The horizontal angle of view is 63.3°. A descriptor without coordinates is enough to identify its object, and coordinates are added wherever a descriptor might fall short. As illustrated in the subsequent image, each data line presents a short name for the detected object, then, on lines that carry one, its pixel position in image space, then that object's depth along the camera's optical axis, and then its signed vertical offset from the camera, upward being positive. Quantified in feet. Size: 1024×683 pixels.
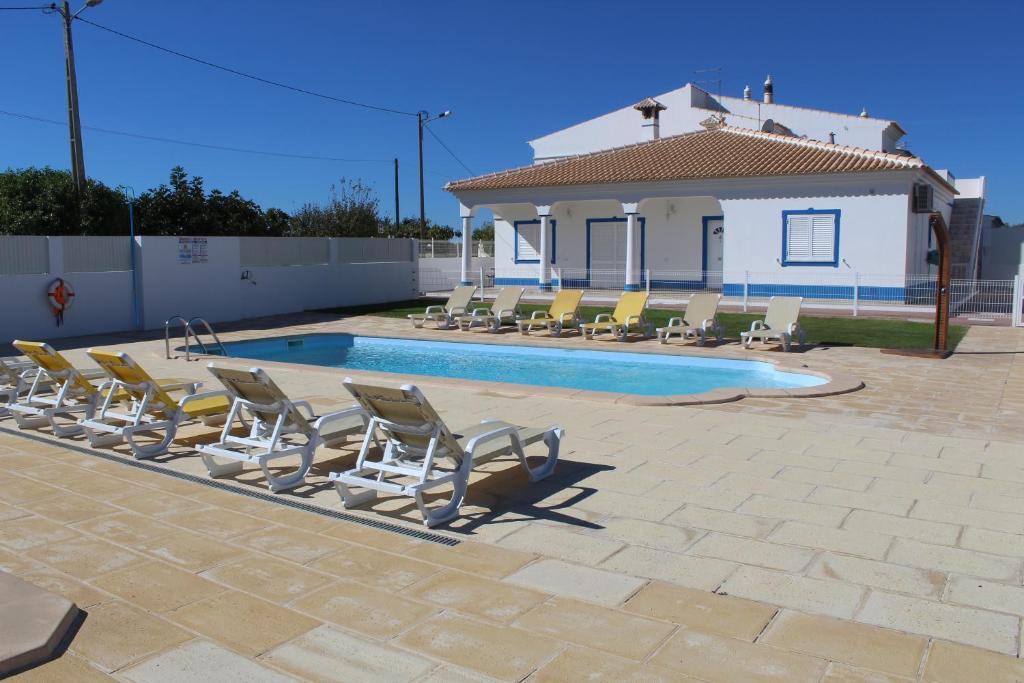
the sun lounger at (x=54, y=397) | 25.00 -3.92
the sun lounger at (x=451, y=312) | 58.70 -3.11
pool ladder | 43.17 -4.44
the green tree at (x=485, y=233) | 189.91 +8.13
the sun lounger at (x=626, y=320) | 50.49 -3.18
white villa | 72.18 +5.65
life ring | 51.90 -1.66
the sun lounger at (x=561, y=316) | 53.72 -3.11
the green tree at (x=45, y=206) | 72.33 +5.66
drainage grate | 16.14 -5.13
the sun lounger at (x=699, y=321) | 47.96 -3.14
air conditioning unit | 58.01 +5.10
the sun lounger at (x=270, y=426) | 19.10 -3.92
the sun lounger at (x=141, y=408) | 22.26 -3.89
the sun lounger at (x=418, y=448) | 16.66 -3.93
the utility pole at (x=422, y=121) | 130.41 +23.01
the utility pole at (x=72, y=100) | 66.49 +13.60
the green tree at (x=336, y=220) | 130.52 +7.66
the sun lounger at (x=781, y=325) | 44.50 -3.18
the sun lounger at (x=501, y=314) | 56.70 -3.19
